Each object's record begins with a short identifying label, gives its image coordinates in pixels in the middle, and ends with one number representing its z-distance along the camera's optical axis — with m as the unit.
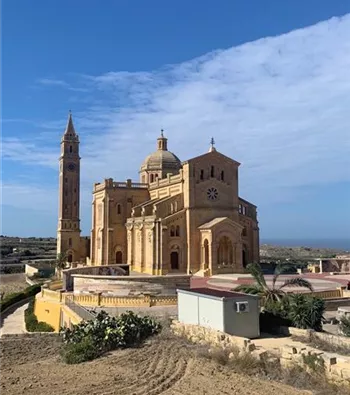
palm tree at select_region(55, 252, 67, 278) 57.08
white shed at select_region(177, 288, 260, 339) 18.03
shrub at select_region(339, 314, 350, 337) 17.72
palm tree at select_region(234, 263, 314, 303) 21.84
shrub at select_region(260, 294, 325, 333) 18.72
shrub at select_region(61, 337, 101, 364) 17.19
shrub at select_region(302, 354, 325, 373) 13.45
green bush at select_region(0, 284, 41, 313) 39.61
